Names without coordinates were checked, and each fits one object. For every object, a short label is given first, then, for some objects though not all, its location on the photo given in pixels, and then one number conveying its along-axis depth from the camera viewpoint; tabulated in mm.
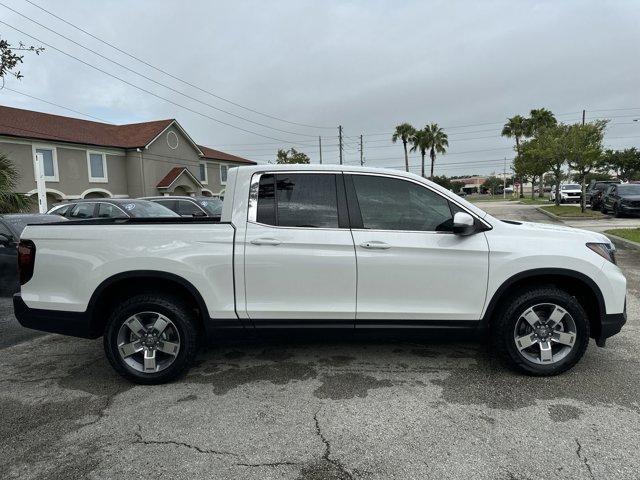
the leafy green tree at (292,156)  51312
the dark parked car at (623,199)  18875
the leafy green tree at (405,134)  54250
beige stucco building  23281
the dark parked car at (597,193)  22609
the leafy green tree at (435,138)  54188
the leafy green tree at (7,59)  8461
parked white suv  31984
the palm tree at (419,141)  54031
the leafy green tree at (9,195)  9842
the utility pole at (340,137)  58344
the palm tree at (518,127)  48094
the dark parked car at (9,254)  6652
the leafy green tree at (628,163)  57812
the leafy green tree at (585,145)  20531
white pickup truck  3604
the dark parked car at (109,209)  10766
